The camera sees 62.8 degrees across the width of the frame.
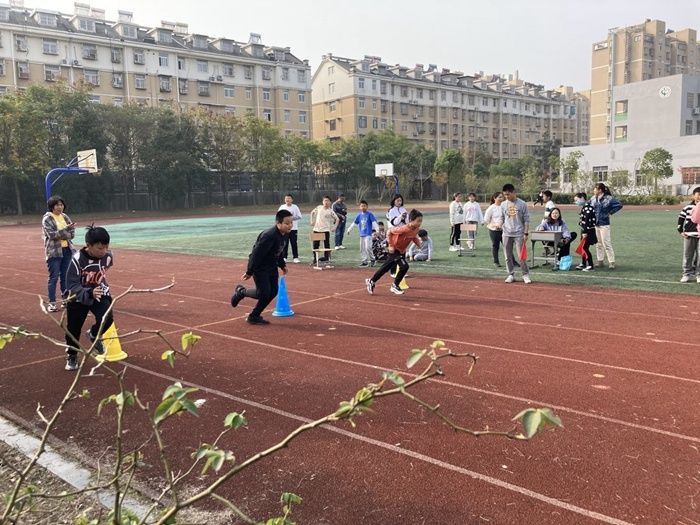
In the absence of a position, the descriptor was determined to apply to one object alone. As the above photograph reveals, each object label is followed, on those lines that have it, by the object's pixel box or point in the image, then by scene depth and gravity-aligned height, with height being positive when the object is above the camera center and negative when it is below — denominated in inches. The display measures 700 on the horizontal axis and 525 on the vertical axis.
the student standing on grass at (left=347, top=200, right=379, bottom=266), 553.3 -30.0
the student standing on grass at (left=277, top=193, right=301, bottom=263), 572.9 -27.9
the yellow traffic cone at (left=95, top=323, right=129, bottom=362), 240.7 -60.3
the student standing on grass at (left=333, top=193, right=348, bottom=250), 705.0 -22.3
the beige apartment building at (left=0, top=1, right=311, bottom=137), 2106.3 +587.0
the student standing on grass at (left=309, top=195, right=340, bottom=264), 563.5 -17.7
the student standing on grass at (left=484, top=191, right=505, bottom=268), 523.5 -23.6
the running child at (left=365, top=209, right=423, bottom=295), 379.2 -27.6
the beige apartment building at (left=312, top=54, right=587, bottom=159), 3046.3 +567.3
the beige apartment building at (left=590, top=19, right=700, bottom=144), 3567.9 +891.5
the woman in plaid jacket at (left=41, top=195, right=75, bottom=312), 343.0 -19.0
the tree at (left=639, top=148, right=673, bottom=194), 1855.3 +105.5
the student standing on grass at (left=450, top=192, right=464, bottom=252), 645.9 -21.9
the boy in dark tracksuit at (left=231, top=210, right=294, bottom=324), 311.6 -31.9
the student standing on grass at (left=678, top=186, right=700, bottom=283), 402.3 -27.9
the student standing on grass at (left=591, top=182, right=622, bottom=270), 472.4 -11.0
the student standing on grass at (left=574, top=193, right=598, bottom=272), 483.5 -28.0
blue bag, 487.8 -54.2
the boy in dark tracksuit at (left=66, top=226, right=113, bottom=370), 222.8 -27.8
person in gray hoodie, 414.6 -15.7
